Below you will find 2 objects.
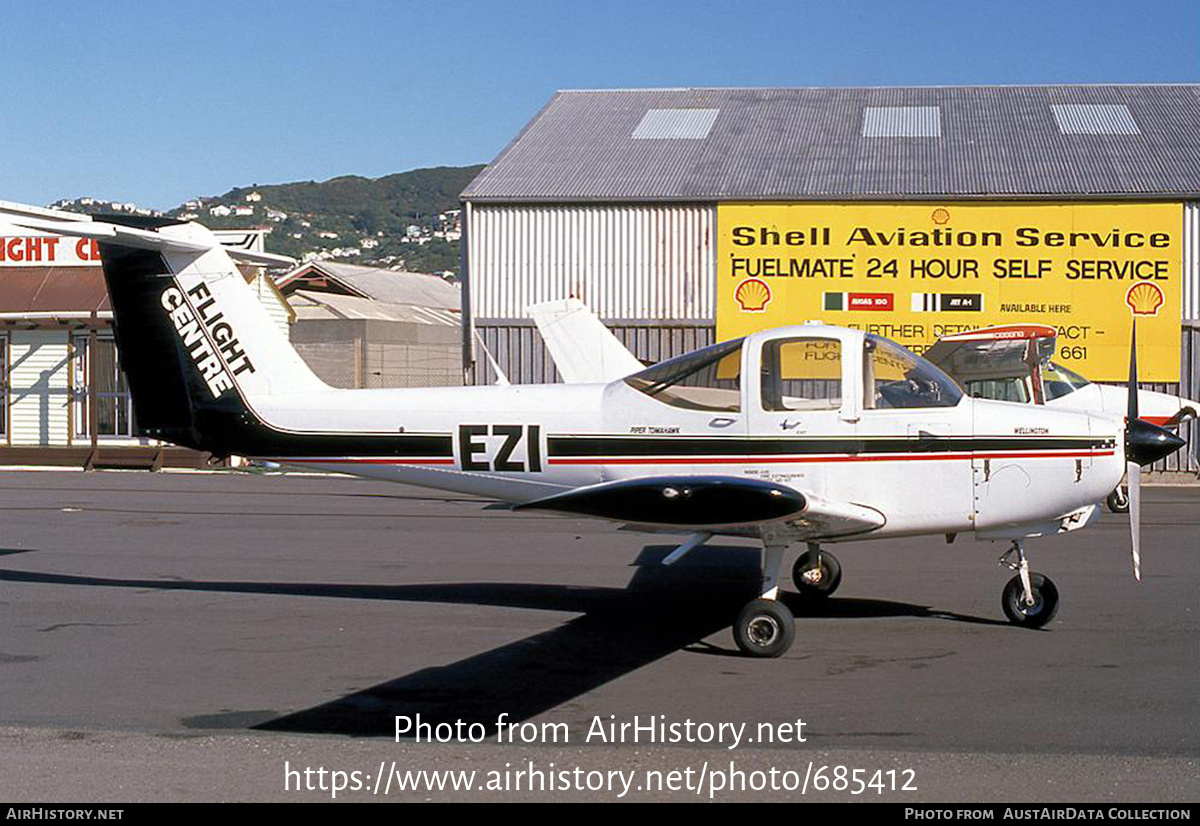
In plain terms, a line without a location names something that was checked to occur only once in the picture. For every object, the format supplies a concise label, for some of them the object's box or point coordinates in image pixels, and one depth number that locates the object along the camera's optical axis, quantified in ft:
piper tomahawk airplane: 30.55
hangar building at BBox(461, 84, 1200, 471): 87.25
